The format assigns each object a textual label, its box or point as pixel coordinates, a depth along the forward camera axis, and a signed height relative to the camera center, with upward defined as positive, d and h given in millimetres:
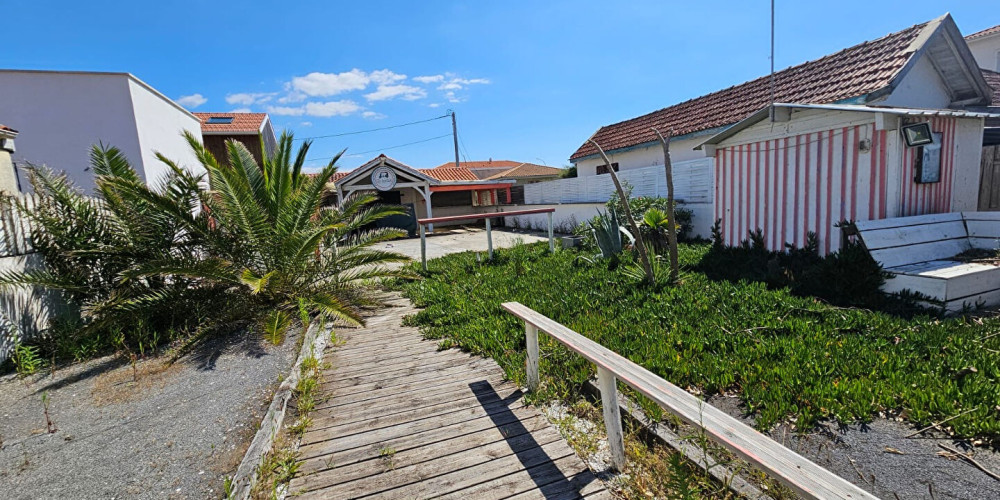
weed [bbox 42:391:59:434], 3170 -1455
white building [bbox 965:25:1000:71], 16219 +4389
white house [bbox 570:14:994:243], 5449 +774
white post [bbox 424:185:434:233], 18441 +308
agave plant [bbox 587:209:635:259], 7812 -850
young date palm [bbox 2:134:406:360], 4918 -372
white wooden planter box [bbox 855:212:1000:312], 4254 -1005
